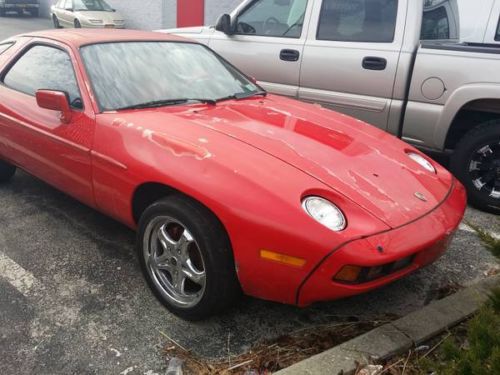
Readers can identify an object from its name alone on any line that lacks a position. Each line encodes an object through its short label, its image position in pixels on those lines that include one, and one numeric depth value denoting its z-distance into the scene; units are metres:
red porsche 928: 2.26
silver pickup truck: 4.09
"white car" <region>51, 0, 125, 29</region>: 16.25
